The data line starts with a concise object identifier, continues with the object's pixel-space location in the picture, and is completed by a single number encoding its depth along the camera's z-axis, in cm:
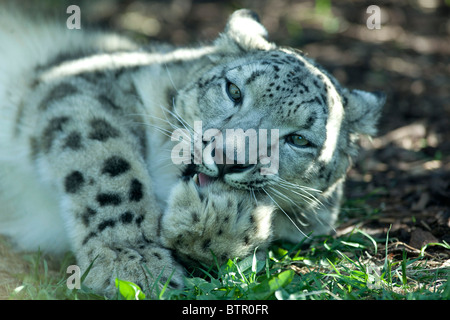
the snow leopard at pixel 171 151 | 347
